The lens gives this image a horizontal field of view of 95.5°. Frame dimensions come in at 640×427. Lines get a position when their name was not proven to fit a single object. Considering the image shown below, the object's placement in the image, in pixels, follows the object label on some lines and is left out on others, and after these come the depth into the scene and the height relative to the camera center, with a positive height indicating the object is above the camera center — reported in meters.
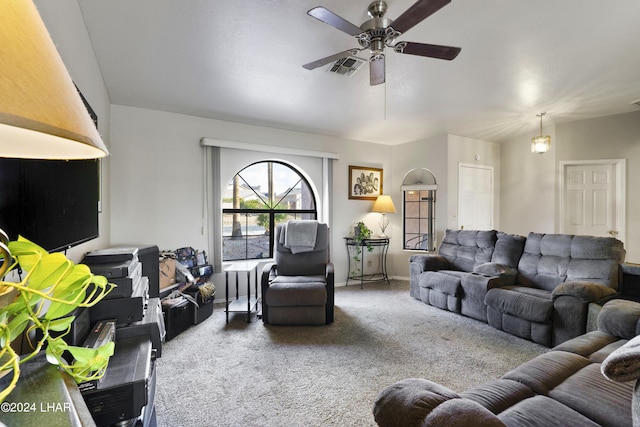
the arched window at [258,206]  4.23 +0.09
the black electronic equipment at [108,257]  1.76 -0.28
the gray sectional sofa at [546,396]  0.93 -0.77
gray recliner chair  2.98 -0.89
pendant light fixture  3.91 +0.93
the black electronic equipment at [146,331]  1.48 -0.62
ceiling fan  1.60 +1.11
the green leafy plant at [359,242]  4.76 -0.49
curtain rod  3.77 +0.91
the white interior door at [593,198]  4.10 +0.20
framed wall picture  5.02 +0.52
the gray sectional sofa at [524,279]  2.48 -0.70
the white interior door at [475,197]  4.83 +0.26
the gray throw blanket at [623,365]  0.91 -0.49
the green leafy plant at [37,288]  0.44 -0.12
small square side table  3.22 -1.08
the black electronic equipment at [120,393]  1.06 -0.68
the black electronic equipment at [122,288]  1.52 -0.40
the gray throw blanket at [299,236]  3.60 -0.30
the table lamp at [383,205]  4.92 +0.12
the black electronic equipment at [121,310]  1.49 -0.51
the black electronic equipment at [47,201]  0.84 +0.04
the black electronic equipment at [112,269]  1.54 -0.31
